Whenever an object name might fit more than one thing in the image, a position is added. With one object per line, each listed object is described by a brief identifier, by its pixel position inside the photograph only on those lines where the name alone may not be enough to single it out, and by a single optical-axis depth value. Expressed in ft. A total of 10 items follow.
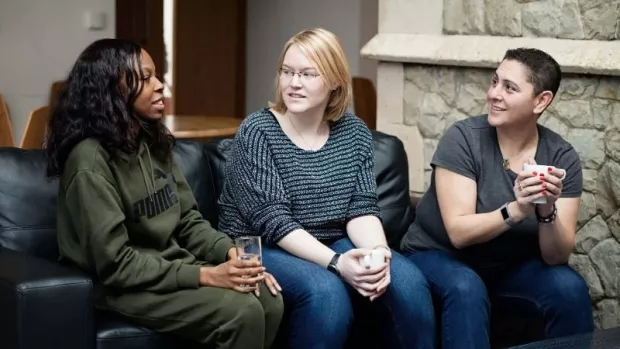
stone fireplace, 11.80
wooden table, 15.64
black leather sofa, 8.54
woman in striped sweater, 9.44
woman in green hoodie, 8.75
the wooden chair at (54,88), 18.67
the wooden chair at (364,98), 20.79
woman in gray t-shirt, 9.96
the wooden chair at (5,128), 17.28
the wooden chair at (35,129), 15.07
